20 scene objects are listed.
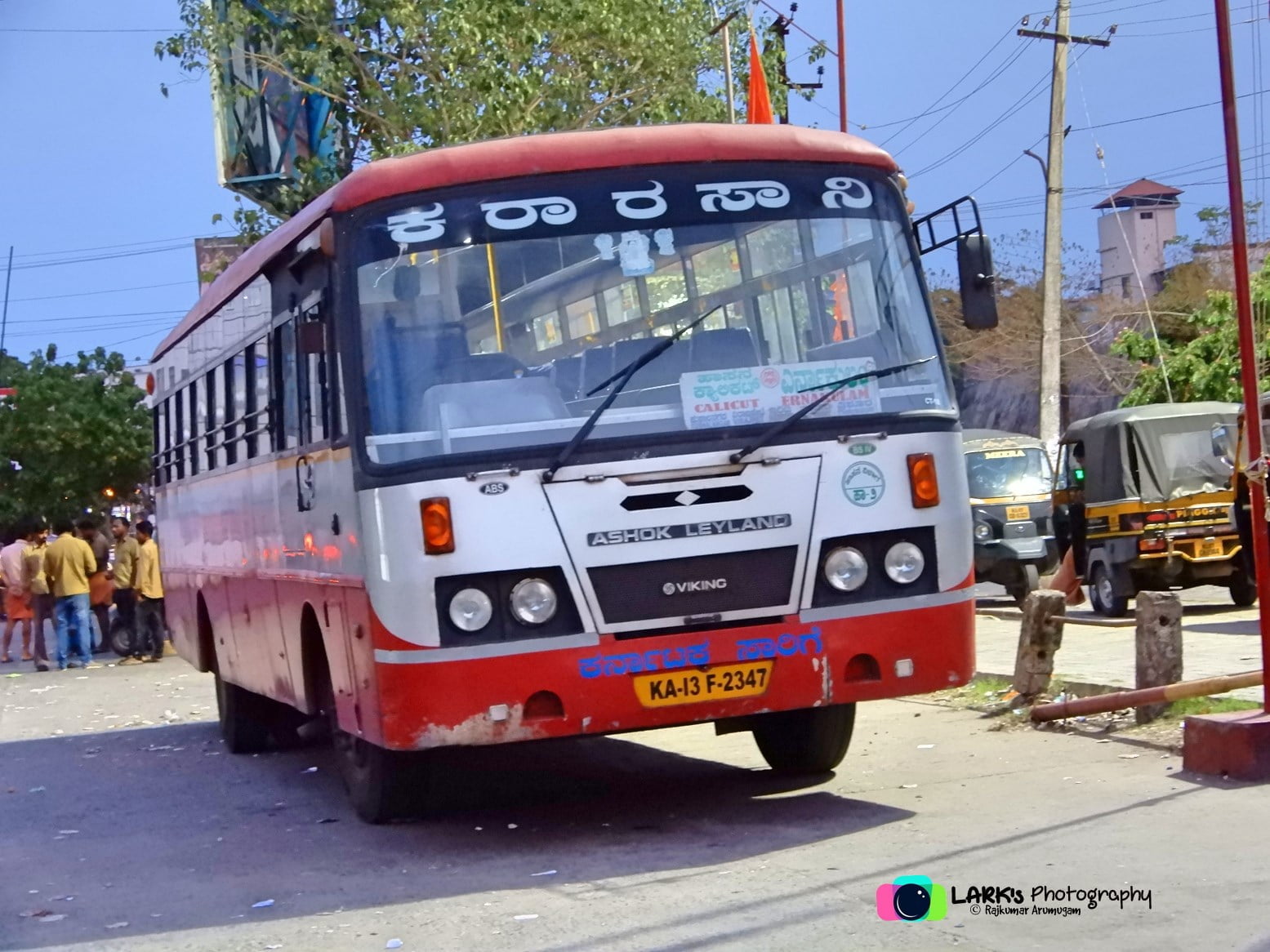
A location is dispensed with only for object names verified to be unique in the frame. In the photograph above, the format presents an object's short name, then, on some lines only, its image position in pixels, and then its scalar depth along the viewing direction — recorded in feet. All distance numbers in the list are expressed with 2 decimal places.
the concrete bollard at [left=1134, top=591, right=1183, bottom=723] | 32.91
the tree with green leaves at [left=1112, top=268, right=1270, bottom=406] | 91.91
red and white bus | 24.21
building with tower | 159.10
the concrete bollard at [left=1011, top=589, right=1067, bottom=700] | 36.32
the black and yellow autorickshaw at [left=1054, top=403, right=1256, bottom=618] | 64.03
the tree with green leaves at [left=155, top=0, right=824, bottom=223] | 72.84
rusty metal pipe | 29.50
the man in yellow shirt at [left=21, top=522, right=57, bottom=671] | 78.23
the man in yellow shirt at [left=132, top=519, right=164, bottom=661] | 77.41
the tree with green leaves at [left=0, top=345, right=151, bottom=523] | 135.74
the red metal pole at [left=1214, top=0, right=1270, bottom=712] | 25.55
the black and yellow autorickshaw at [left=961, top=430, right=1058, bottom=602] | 74.49
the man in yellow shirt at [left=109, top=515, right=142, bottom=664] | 78.28
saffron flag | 61.98
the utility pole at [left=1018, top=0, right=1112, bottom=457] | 91.91
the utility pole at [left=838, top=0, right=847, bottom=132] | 85.66
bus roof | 25.26
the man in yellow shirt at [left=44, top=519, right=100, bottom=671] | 74.74
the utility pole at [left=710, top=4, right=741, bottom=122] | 75.36
